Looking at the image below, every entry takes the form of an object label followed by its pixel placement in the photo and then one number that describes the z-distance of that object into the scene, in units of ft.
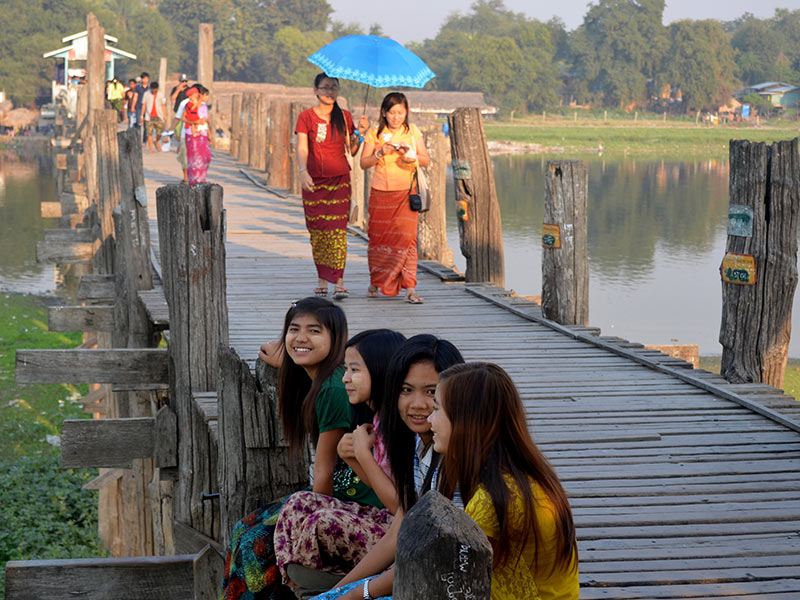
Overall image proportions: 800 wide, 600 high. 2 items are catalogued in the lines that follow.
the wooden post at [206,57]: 72.13
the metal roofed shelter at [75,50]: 129.90
